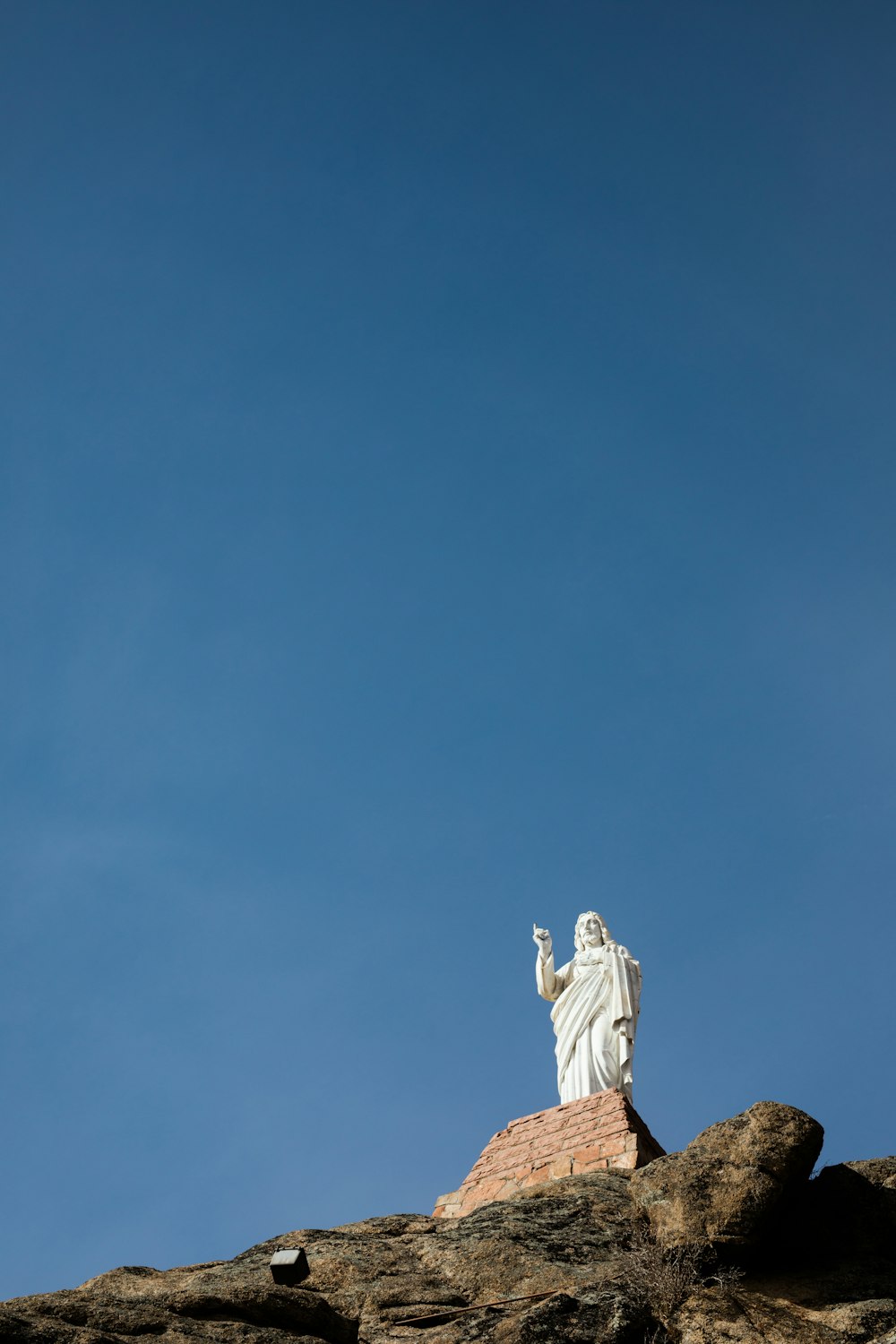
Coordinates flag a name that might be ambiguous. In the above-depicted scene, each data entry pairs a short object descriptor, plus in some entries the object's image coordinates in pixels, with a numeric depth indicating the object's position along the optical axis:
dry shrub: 9.03
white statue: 16.05
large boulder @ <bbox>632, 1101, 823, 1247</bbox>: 9.64
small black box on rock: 9.67
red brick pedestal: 13.49
